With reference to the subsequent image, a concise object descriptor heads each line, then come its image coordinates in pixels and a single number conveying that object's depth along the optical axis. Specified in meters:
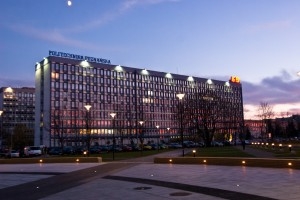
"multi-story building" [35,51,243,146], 102.70
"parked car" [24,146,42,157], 55.35
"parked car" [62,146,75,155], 55.70
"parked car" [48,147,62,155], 57.57
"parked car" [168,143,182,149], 69.38
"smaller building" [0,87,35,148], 84.77
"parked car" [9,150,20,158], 51.31
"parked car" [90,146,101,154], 56.80
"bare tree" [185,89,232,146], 63.88
